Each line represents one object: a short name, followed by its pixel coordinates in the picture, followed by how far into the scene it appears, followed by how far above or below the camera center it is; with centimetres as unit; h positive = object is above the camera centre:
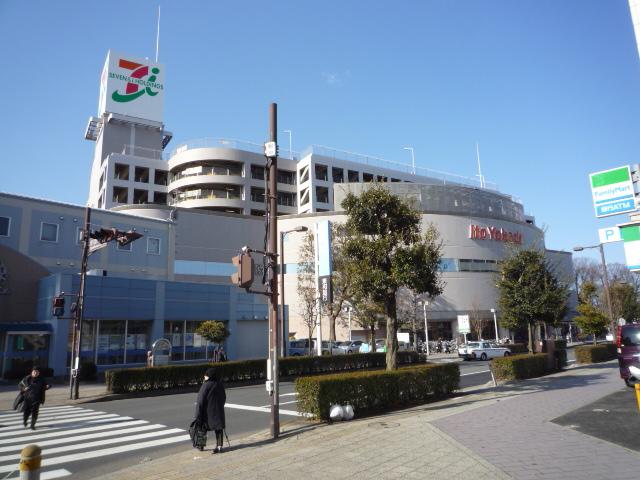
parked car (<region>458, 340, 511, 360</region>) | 3675 -155
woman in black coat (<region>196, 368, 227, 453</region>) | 845 -121
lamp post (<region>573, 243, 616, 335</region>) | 2852 +435
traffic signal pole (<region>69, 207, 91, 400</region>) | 1770 +77
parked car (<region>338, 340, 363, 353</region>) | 4103 -92
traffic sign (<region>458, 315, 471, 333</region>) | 4081 +69
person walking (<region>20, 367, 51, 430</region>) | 1151 -114
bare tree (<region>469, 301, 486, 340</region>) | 5375 +131
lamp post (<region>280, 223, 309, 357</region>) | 3125 -19
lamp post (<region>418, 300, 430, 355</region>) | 4691 +320
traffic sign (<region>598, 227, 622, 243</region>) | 1118 +221
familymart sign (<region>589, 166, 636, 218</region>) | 1066 +313
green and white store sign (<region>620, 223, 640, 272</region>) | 1086 +188
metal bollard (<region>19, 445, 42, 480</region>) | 444 -110
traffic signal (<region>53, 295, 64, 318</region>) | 1831 +152
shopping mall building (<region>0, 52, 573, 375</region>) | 2780 +882
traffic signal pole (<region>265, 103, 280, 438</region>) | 976 +157
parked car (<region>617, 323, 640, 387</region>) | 1441 -75
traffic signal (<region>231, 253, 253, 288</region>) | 931 +135
